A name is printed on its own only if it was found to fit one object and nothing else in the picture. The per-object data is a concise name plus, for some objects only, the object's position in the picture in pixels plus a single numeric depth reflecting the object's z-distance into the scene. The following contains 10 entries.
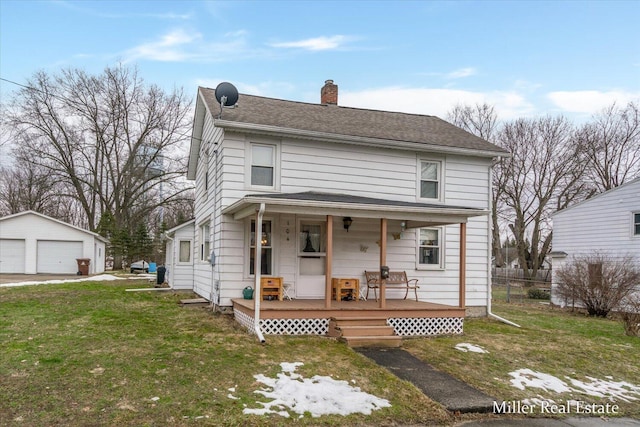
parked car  29.98
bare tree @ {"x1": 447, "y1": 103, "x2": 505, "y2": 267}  33.91
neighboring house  17.45
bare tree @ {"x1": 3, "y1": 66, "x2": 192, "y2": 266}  27.88
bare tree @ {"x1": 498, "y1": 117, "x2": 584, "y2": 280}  32.16
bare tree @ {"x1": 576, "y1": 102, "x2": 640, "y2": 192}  30.42
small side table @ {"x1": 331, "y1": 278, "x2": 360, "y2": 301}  10.24
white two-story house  9.23
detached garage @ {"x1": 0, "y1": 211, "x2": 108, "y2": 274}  23.42
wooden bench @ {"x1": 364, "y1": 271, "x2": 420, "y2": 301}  10.74
